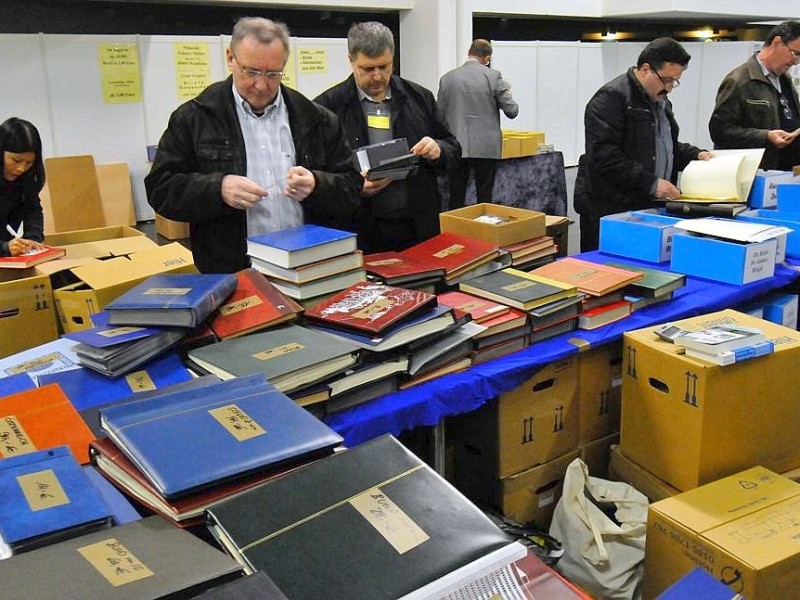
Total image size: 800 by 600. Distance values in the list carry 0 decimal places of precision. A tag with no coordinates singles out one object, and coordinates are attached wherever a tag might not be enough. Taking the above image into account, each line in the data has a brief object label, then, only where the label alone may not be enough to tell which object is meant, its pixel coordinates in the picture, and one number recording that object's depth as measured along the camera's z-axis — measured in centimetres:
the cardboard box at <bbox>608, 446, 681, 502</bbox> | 191
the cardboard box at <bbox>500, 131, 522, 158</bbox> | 555
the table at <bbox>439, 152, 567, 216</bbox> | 538
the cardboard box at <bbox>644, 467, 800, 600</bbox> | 149
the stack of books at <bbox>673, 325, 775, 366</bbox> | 176
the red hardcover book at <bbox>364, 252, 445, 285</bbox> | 204
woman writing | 287
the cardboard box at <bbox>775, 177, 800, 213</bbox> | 295
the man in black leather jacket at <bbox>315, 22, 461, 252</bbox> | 261
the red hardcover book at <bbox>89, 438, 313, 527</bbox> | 97
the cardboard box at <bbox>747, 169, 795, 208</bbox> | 310
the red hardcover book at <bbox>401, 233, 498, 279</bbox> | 217
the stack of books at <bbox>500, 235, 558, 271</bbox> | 238
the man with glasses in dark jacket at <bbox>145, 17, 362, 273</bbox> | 205
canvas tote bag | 175
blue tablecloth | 160
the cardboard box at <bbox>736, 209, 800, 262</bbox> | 278
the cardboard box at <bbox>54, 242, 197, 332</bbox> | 211
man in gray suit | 521
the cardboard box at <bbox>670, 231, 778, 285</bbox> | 244
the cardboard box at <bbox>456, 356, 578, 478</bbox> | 195
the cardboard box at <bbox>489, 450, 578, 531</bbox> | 201
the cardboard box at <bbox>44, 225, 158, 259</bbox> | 286
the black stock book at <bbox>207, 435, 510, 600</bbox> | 84
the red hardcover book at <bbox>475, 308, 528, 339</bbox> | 185
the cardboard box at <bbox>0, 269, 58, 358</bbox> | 239
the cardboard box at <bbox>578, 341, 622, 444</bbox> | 210
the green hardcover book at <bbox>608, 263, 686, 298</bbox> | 222
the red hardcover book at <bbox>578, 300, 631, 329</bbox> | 207
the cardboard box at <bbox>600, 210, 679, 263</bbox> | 268
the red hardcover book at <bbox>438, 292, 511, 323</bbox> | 187
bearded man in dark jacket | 305
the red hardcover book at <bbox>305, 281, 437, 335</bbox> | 166
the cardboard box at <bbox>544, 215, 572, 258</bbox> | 443
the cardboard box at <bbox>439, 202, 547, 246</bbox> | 238
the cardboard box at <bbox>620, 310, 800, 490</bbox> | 179
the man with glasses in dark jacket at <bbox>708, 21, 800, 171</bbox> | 368
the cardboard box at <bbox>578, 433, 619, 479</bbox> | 217
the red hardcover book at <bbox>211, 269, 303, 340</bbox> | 172
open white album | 304
